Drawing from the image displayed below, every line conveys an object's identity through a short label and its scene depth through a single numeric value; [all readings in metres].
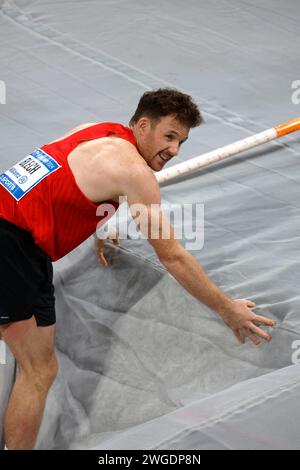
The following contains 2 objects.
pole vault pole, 6.18
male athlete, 4.28
